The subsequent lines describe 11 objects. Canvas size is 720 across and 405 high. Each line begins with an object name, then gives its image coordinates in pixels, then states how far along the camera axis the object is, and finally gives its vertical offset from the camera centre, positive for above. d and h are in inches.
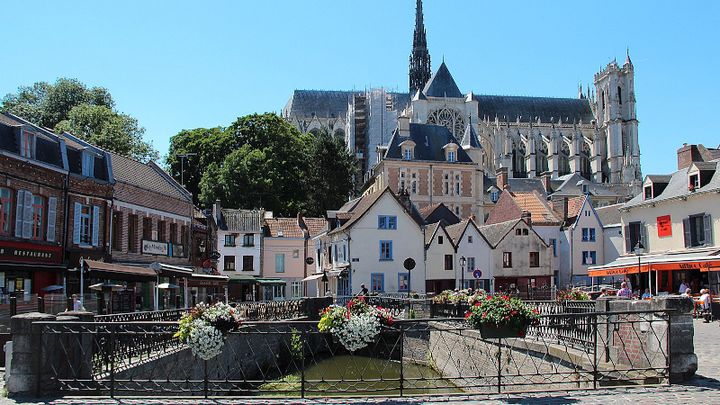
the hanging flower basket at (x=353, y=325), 416.5 -29.7
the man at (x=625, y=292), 1025.0 -29.1
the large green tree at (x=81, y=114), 2301.9 +553.0
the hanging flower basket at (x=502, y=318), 431.8 -27.1
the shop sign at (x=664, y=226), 1359.5 +87.1
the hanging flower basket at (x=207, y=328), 414.6 -30.6
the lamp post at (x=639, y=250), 1227.0 +37.2
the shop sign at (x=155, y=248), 1274.6 +50.9
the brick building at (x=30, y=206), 895.1 +93.3
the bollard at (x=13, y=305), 684.7 -27.2
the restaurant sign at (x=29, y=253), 888.6 +31.1
